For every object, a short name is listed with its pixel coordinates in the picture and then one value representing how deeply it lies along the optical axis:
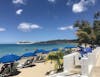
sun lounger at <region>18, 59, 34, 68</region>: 6.43
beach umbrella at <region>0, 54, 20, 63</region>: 5.25
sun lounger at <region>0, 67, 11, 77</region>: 5.17
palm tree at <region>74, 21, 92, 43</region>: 15.23
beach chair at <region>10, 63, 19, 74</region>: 5.39
